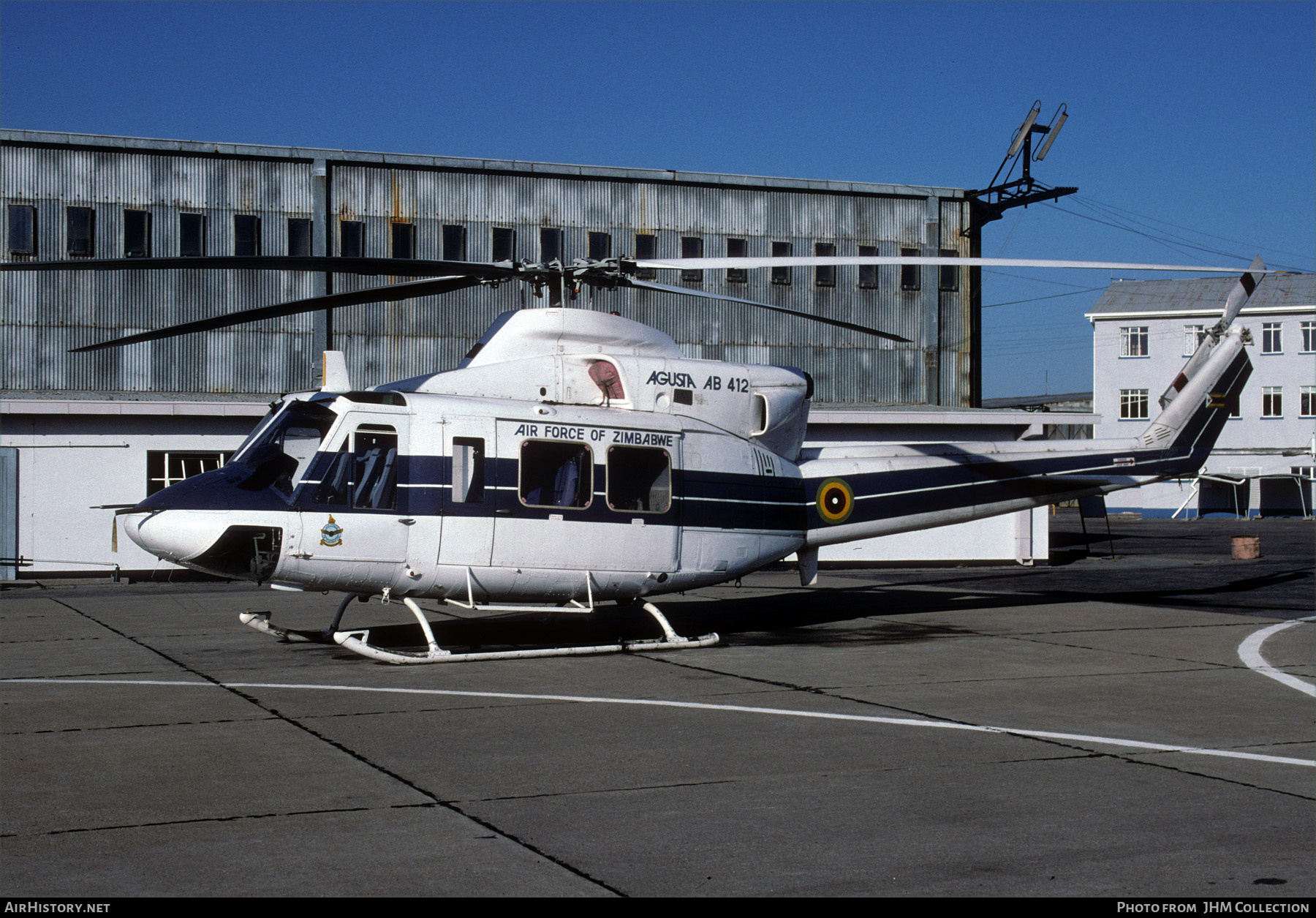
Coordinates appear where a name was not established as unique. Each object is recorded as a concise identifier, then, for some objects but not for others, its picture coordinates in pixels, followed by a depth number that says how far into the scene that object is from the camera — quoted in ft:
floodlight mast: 111.45
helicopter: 37.88
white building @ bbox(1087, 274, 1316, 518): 208.23
